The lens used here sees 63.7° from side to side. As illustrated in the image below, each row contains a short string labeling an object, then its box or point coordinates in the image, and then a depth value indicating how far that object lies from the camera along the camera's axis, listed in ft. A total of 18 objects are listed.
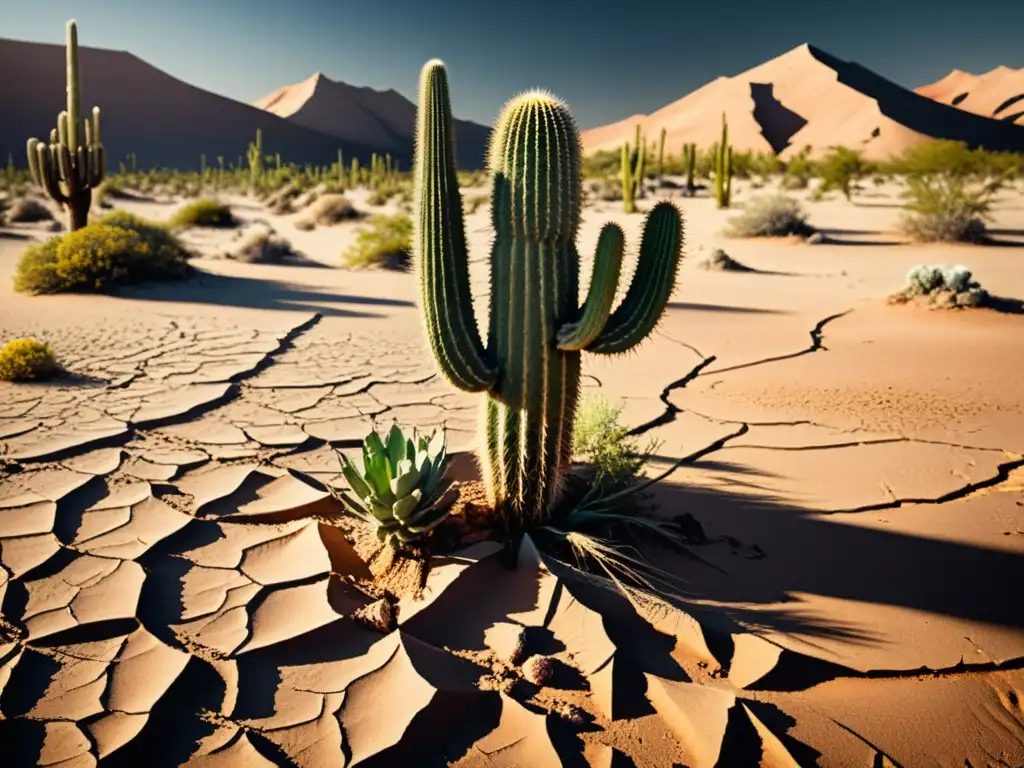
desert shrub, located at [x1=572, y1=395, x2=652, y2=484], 14.70
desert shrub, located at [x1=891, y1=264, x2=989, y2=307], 33.04
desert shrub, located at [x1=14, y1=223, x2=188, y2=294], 33.76
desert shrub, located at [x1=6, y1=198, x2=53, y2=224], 66.06
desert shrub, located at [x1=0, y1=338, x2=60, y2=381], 20.84
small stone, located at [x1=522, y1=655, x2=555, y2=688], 9.70
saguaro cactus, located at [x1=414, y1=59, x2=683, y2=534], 11.60
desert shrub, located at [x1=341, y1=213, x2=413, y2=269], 48.67
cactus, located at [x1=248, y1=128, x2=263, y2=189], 123.49
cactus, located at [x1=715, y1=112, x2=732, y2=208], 82.99
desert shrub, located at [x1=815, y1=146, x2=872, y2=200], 93.15
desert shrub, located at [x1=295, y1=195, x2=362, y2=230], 77.15
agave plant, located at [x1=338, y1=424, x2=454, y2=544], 11.94
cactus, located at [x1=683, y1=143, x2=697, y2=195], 102.53
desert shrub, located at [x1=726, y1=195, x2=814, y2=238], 60.80
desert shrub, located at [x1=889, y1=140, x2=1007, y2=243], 56.85
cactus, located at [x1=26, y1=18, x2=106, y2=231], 42.91
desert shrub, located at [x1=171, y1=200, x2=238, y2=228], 64.54
